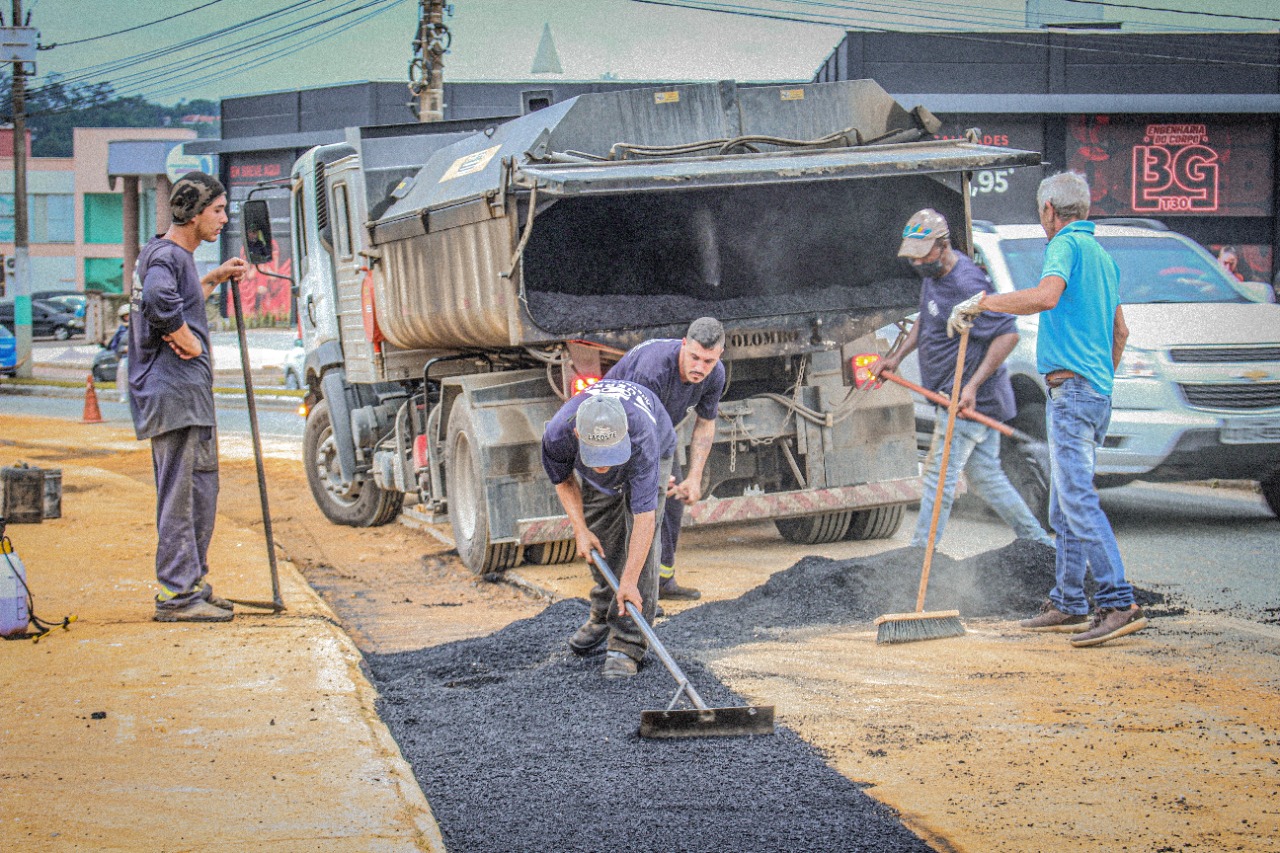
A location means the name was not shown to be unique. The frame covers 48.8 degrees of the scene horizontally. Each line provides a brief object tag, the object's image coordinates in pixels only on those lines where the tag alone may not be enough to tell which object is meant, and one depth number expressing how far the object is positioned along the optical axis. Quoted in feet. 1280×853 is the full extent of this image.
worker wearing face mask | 24.68
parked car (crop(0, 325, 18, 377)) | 107.86
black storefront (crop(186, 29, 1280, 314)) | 87.35
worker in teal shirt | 20.07
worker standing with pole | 21.58
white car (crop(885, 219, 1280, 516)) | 28.84
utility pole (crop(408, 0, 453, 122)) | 69.51
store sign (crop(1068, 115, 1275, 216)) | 89.51
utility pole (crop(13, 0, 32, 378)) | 101.76
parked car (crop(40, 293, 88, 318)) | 163.94
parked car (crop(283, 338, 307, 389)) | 88.38
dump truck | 26.43
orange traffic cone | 70.44
